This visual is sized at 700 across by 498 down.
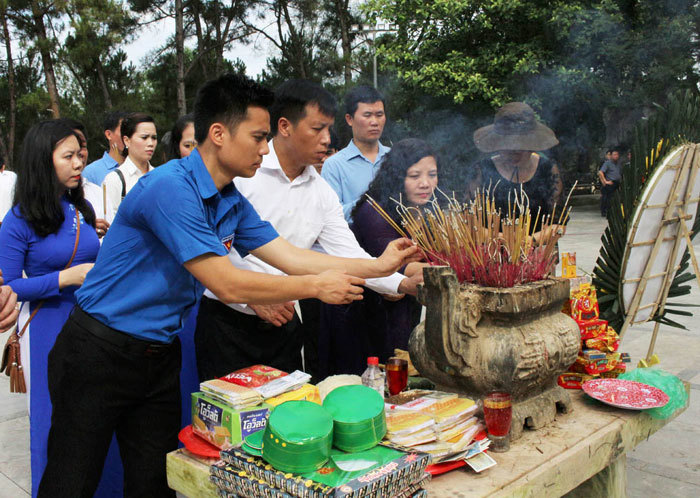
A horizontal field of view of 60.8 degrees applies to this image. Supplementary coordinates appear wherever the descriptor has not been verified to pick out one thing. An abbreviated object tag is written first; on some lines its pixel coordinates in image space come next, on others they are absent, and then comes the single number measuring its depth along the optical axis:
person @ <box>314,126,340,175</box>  4.40
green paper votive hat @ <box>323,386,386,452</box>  1.36
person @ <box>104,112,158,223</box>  3.13
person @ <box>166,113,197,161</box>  3.10
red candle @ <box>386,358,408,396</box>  1.90
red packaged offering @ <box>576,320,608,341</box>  2.04
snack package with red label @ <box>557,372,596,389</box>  2.02
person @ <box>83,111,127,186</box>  3.58
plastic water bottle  1.85
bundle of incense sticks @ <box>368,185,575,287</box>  1.70
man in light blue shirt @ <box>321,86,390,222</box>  3.53
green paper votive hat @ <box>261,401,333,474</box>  1.25
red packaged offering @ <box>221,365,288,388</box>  1.60
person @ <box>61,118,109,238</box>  2.26
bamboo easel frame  2.55
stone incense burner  1.58
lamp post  18.26
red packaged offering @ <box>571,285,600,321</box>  2.07
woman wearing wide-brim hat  2.92
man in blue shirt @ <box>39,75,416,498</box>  1.56
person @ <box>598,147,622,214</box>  12.12
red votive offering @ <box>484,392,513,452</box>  1.52
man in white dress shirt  2.10
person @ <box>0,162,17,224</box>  5.69
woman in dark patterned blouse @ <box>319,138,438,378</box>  2.58
